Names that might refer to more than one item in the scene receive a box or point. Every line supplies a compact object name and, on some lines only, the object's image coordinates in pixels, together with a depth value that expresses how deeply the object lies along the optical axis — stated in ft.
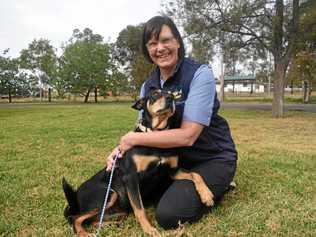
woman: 7.48
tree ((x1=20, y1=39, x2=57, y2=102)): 105.64
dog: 7.27
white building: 179.38
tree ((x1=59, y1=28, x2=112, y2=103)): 91.63
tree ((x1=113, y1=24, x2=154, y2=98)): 86.55
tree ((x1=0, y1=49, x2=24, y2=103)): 93.42
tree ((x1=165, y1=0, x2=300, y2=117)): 35.09
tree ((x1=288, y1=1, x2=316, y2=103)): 36.23
